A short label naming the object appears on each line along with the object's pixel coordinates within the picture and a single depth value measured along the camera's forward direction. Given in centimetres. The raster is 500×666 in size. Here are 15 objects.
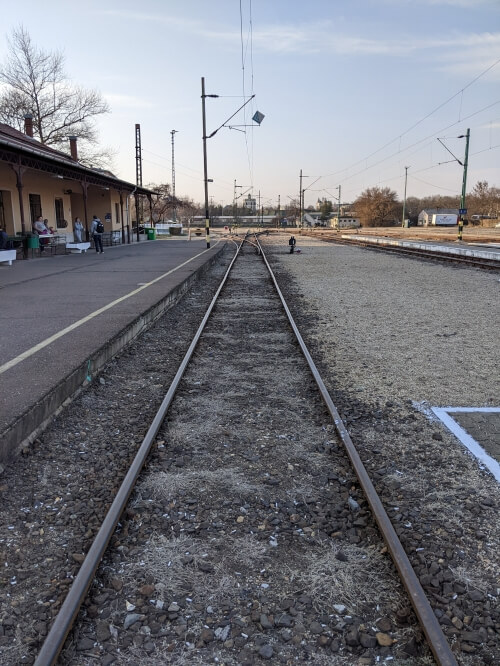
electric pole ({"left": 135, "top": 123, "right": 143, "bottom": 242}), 4624
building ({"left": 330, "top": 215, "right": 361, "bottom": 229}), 12357
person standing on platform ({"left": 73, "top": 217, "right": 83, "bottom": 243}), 2742
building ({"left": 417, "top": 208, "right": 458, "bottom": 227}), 11510
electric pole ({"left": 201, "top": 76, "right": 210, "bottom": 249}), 2762
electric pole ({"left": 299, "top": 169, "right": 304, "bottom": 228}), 8706
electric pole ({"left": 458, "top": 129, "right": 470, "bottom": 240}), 3772
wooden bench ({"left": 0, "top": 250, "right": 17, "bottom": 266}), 1789
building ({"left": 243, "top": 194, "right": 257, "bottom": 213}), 15855
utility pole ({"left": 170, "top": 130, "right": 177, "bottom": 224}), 6363
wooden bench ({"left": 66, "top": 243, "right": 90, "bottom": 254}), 2625
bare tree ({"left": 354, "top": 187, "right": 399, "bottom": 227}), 11362
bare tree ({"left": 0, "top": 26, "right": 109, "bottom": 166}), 4791
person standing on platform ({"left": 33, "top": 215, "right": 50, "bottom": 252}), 2314
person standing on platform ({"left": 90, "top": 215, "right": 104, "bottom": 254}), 2591
